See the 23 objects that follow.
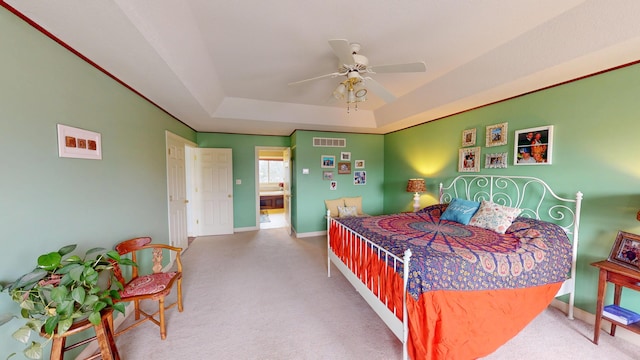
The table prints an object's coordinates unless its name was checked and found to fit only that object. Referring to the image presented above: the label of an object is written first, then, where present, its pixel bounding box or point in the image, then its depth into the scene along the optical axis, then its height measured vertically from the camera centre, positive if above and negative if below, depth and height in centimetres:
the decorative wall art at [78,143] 150 +20
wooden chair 182 -104
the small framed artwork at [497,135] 271 +47
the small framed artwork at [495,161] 273 +13
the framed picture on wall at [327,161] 482 +20
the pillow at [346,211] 450 -87
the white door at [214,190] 479 -47
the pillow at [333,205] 467 -77
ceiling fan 172 +91
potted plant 106 -65
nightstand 162 -87
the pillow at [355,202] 479 -72
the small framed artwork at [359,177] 510 -18
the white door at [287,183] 544 -35
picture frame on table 168 -65
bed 144 -81
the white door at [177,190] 330 -35
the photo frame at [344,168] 496 +5
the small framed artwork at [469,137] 308 +49
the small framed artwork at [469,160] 305 +16
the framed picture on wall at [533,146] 233 +28
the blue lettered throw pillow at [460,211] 269 -52
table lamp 371 -31
